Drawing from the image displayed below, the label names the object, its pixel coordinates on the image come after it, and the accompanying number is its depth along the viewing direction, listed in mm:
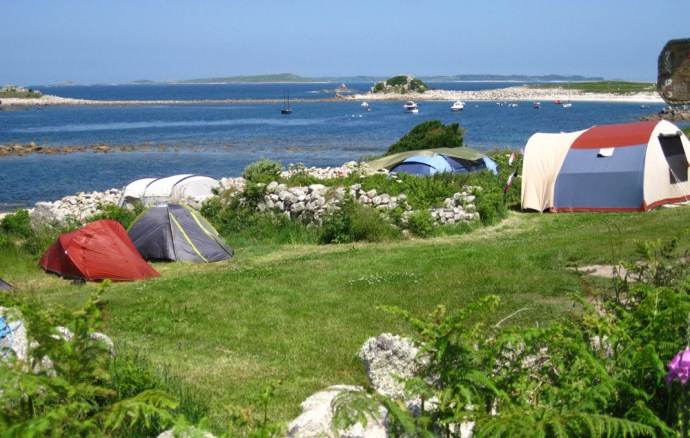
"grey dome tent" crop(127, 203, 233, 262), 14516
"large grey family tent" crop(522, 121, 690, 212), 16828
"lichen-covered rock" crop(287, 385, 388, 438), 3568
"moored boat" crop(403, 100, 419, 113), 95375
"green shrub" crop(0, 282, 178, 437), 2777
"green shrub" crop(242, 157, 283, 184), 17812
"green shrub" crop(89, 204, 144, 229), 16906
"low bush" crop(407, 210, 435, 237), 14883
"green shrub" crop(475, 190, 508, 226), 15969
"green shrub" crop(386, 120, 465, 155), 28469
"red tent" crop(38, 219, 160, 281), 12883
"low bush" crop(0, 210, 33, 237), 16844
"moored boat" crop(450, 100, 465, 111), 99500
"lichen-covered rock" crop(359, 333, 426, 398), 4863
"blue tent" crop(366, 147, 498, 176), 22016
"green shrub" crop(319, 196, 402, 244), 14797
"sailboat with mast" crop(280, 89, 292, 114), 94938
